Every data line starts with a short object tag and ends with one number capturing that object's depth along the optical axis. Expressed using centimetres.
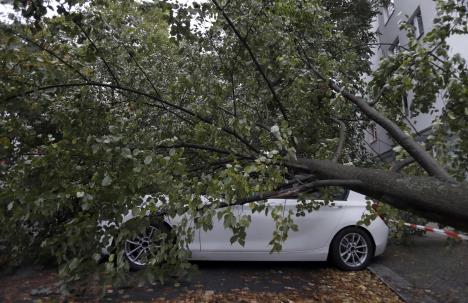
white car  789
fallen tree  352
